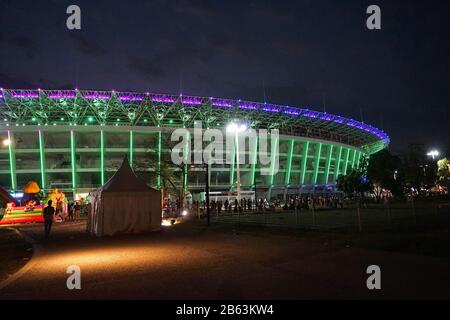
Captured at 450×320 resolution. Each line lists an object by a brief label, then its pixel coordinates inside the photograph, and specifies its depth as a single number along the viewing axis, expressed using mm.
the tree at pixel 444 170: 51528
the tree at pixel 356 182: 44531
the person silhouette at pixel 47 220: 17078
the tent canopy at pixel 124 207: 17328
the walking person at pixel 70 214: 32938
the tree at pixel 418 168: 46281
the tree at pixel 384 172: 39906
